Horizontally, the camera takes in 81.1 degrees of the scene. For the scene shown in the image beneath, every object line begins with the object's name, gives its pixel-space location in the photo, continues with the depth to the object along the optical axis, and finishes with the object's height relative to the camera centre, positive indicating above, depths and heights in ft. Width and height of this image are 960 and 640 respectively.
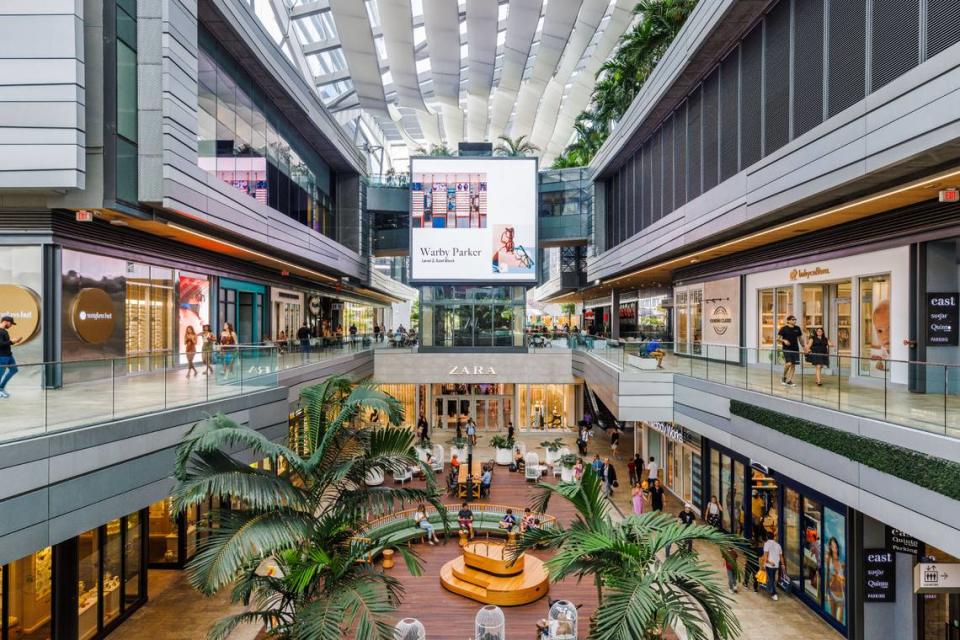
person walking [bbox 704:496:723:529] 45.42 -15.74
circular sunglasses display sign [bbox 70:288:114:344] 39.06 +0.24
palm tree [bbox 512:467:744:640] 17.88 -8.68
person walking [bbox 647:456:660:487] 58.66 -16.20
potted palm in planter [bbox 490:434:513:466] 75.15 -17.67
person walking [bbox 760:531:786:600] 38.81 -16.90
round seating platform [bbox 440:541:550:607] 38.65 -18.67
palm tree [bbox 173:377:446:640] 18.26 -7.06
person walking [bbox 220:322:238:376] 36.99 -2.50
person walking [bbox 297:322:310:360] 56.44 -3.03
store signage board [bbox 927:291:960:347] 33.37 +0.04
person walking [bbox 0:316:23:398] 27.09 -1.29
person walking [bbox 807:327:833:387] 32.81 -1.84
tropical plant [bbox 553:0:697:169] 82.84 +42.62
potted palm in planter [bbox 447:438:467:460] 75.68 -17.52
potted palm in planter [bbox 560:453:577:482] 65.83 -17.34
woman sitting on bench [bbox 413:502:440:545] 49.64 -18.44
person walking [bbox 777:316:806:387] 39.65 -1.11
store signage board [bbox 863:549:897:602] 31.89 -14.81
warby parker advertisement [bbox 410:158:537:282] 90.89 +15.90
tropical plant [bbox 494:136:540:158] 126.50 +40.54
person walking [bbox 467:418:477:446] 80.25 -16.81
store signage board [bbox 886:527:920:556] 30.78 -12.38
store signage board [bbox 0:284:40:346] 36.22 +0.60
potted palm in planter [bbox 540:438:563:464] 72.67 -17.17
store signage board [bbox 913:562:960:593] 29.89 -13.76
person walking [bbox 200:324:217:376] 35.18 -2.56
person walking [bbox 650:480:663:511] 51.87 -16.60
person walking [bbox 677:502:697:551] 43.14 -15.22
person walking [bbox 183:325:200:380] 40.61 -1.59
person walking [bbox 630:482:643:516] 49.71 -16.20
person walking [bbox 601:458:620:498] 59.75 -16.82
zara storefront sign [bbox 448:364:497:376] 91.35 -8.48
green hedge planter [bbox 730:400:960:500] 21.35 -6.14
